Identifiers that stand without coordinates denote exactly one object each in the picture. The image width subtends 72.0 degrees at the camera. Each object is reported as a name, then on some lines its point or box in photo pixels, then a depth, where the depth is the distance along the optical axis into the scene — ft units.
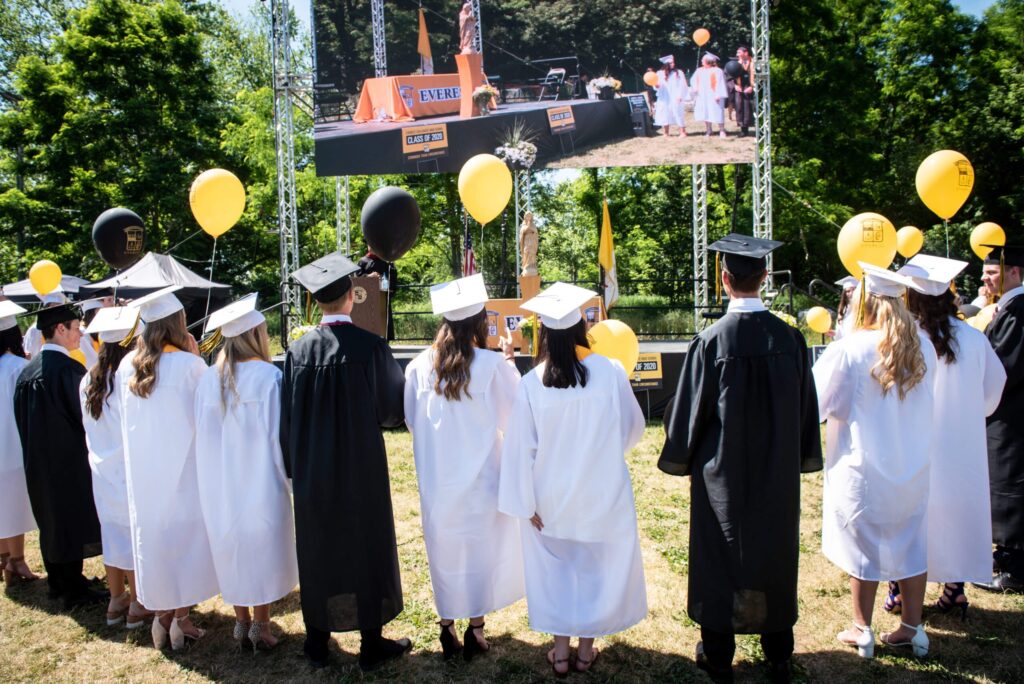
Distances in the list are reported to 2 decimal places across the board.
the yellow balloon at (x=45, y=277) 16.92
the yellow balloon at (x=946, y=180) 19.81
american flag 26.78
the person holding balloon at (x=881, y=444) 11.02
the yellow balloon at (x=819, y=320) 22.80
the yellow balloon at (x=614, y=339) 15.08
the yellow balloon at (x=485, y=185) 22.54
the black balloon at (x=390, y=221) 22.86
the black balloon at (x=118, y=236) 24.50
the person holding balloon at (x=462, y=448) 11.32
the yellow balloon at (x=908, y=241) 23.30
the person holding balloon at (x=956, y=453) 12.16
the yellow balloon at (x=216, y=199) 18.88
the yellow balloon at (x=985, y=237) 16.26
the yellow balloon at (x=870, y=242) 15.40
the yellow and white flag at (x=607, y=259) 40.04
